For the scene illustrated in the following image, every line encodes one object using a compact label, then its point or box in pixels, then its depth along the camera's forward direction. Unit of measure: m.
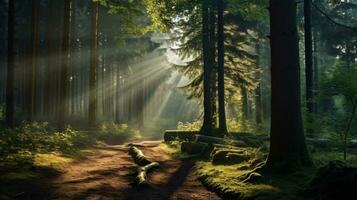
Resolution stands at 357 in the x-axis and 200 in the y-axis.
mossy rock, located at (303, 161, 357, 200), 5.88
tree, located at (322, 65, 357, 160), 10.13
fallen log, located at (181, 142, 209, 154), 15.37
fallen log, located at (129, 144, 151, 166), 13.12
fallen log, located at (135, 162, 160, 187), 9.24
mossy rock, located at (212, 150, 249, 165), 11.85
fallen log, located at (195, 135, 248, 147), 16.92
